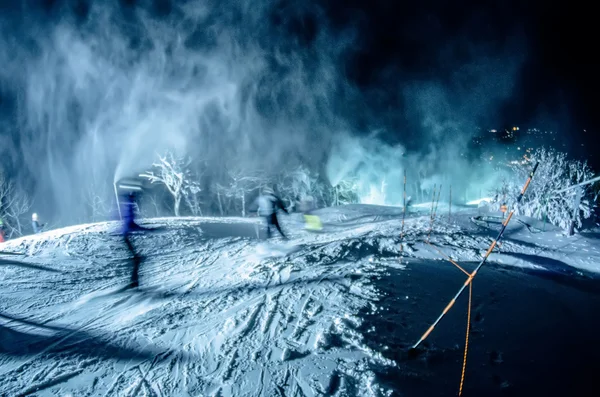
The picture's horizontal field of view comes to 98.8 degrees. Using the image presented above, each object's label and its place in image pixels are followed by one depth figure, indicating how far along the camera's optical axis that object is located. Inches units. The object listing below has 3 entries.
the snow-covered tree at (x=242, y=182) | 1415.7
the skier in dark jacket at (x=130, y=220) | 316.2
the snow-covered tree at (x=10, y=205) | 1280.8
